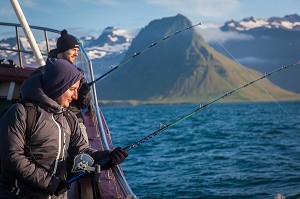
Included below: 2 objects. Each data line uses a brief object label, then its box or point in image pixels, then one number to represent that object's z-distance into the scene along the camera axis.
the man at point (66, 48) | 6.46
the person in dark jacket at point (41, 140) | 3.23
